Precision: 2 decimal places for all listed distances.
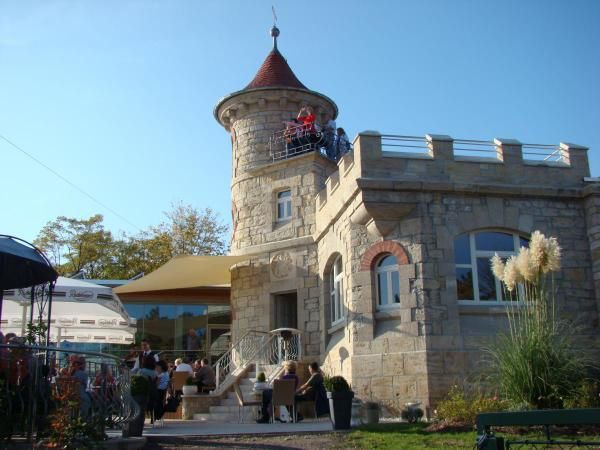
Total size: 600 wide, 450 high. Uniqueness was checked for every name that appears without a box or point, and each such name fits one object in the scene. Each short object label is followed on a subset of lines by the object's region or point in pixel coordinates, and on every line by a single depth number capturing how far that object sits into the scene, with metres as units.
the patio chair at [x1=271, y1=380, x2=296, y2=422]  12.22
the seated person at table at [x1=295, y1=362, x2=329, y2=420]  12.54
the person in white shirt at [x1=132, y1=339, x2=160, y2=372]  12.98
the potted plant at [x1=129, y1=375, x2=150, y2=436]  9.55
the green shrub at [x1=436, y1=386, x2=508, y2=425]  9.98
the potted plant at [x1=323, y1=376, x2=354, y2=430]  10.45
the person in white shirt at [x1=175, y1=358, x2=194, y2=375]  15.32
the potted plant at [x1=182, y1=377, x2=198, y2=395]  14.80
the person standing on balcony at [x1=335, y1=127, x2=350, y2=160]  20.22
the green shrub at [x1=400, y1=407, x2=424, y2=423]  11.64
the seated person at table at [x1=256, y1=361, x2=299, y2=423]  12.90
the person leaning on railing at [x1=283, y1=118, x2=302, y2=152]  19.84
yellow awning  18.72
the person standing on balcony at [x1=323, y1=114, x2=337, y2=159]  19.77
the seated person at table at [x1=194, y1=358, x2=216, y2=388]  15.17
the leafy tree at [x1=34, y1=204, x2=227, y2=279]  32.84
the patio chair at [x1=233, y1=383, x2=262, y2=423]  13.13
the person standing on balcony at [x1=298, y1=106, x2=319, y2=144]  19.47
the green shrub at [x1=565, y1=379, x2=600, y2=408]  9.66
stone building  12.95
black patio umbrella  8.84
